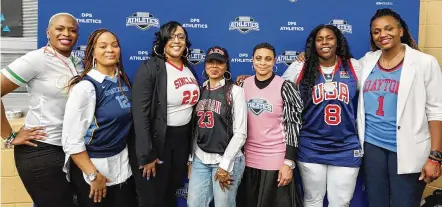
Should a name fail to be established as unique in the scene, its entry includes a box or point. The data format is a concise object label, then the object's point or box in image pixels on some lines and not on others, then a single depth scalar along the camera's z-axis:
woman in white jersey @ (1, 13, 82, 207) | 1.83
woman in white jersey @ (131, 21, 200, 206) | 1.92
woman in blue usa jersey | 2.12
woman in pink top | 2.04
